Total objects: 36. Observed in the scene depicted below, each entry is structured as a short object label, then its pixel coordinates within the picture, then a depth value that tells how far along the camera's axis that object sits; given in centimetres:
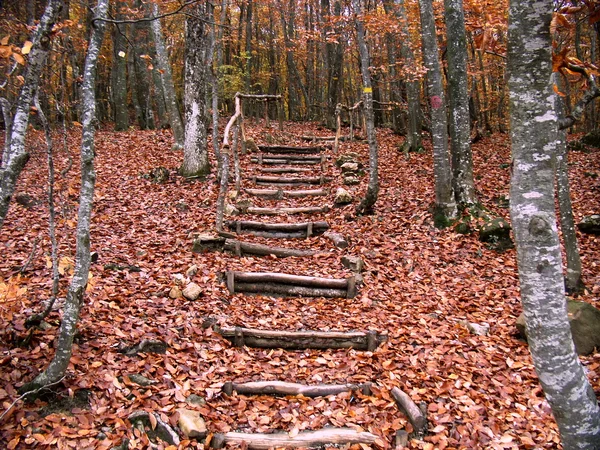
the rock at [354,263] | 665
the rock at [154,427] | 348
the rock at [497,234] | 750
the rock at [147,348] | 429
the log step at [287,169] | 1141
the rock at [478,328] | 527
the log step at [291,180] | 1074
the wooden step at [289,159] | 1227
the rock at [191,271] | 603
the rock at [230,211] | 853
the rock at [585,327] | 473
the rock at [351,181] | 1055
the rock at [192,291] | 550
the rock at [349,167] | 1127
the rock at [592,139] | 1341
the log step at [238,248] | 698
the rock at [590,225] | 793
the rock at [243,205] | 890
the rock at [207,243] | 692
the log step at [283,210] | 892
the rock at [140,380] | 396
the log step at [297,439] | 356
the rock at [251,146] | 1309
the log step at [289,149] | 1333
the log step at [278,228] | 809
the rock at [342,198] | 928
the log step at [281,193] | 994
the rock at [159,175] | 1004
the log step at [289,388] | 417
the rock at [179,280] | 569
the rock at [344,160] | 1187
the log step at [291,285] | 606
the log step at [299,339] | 495
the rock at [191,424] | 354
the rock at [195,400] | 390
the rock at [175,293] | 548
